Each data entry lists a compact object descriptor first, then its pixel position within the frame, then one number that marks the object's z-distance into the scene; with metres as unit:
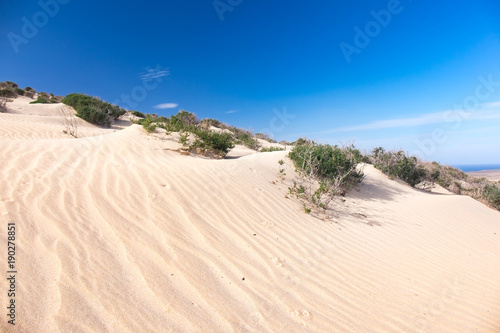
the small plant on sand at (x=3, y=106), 11.96
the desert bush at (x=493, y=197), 9.33
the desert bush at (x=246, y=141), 13.76
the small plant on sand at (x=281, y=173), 6.27
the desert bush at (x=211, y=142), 6.84
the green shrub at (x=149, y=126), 6.88
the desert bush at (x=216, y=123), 19.34
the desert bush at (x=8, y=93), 17.22
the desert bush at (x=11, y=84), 21.86
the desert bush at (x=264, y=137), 21.26
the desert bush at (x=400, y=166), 9.68
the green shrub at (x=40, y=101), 16.43
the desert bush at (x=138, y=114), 20.57
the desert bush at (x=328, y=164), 6.61
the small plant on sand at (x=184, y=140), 6.53
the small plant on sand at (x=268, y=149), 10.97
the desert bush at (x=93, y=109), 13.90
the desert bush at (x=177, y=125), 7.12
